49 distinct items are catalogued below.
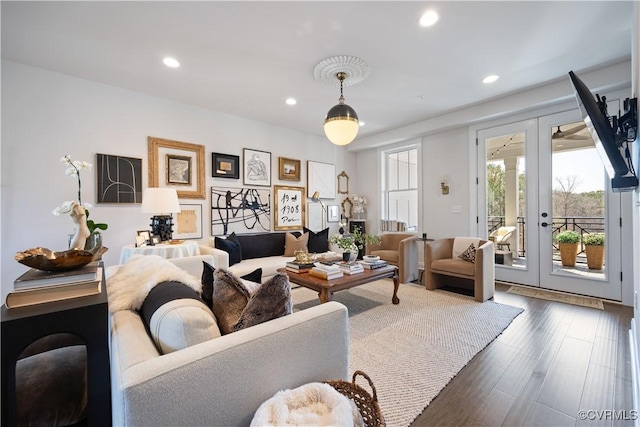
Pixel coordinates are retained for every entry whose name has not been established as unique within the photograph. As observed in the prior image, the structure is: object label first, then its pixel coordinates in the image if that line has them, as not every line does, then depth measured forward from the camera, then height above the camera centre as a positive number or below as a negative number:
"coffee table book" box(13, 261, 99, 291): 0.88 -0.23
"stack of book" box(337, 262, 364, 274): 2.84 -0.63
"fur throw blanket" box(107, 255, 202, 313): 1.20 -0.35
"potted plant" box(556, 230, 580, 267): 3.35 -0.48
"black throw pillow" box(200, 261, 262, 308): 1.29 -0.36
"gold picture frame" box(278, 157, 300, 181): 4.66 +0.79
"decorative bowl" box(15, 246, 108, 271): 0.94 -0.17
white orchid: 1.31 +0.04
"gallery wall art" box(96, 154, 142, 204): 3.03 +0.42
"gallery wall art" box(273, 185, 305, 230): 4.59 +0.09
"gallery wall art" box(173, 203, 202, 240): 3.60 -0.15
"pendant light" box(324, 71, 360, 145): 2.62 +0.91
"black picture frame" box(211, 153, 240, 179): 3.92 +0.73
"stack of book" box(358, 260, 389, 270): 3.07 -0.64
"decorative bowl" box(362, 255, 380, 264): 3.11 -0.59
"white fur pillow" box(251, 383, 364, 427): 0.84 -0.68
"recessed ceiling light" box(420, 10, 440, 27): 2.01 +1.55
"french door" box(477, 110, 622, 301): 3.17 +0.13
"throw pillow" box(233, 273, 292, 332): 1.04 -0.39
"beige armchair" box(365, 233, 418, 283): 3.86 -0.67
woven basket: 1.04 -0.80
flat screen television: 1.40 +0.42
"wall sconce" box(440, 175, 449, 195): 4.53 +0.45
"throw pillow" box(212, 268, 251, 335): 1.11 -0.39
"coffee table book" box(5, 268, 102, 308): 0.85 -0.28
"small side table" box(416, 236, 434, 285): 3.66 -0.73
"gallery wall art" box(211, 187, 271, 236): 3.95 +0.03
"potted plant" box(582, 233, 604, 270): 3.17 -0.50
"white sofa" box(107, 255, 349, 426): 0.70 -0.51
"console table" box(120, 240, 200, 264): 2.66 -0.40
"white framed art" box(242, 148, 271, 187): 4.26 +0.76
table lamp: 2.78 +0.13
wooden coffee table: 2.45 -0.71
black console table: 0.76 -0.38
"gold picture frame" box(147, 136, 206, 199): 3.40 +0.65
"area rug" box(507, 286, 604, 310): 3.01 -1.10
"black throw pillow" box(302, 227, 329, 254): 4.37 -0.52
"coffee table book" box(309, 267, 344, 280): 2.65 -0.65
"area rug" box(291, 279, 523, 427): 1.63 -1.12
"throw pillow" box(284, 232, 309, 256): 4.15 -0.52
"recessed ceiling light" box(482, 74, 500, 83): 3.02 +1.57
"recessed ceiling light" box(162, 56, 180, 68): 2.60 +1.55
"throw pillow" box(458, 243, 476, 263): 3.37 -0.59
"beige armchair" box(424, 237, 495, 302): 3.10 -0.72
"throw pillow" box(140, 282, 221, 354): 0.91 -0.40
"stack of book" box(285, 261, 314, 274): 2.95 -0.65
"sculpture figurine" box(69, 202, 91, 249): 1.30 -0.06
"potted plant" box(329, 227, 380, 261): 3.12 -0.41
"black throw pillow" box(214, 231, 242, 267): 3.41 -0.47
